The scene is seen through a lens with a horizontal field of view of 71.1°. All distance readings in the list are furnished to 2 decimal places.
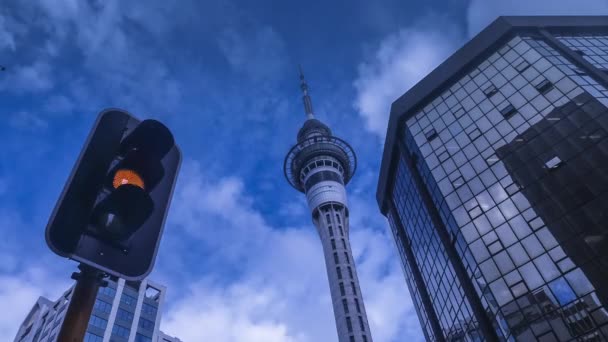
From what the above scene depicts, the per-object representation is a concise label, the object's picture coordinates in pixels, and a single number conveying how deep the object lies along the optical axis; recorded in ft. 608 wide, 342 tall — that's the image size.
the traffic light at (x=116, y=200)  10.77
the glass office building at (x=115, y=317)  241.14
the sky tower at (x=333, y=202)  211.61
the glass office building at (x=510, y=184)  86.79
